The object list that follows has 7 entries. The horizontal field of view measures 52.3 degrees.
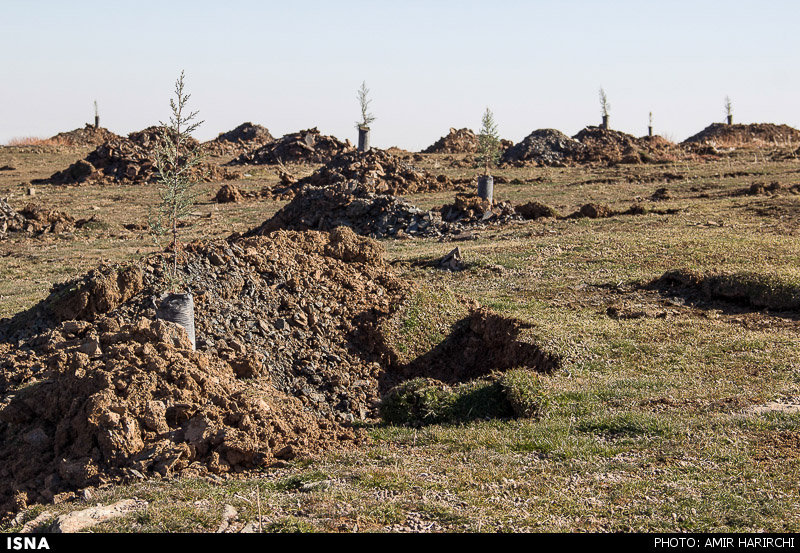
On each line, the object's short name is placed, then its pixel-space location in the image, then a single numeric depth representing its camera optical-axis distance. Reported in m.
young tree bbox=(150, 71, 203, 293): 10.09
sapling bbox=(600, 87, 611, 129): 55.62
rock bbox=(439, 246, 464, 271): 16.88
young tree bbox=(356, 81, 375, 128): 42.76
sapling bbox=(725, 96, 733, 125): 67.43
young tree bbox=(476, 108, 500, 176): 28.33
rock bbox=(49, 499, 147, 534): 5.80
